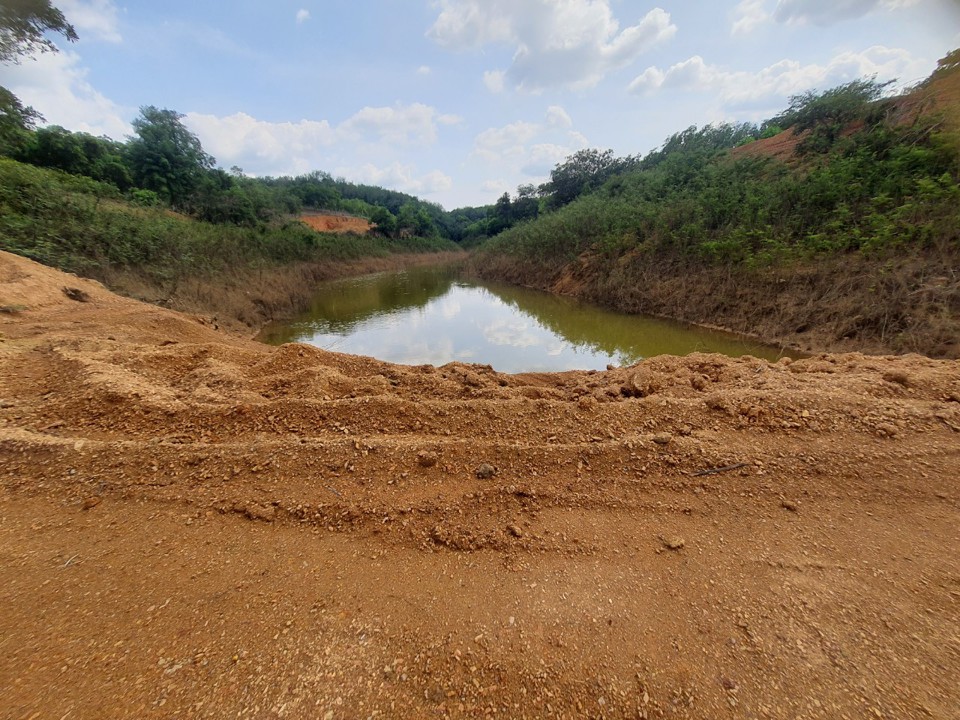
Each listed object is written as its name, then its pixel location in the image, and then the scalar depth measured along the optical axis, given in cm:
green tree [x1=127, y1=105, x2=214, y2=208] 2534
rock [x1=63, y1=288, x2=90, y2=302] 575
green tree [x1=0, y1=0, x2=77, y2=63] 991
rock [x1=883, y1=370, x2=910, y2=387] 333
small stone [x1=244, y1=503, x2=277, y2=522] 221
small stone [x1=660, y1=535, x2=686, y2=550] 206
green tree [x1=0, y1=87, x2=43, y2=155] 1074
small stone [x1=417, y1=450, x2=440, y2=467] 265
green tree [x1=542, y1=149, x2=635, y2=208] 3353
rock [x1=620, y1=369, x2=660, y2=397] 383
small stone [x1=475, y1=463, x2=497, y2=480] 258
